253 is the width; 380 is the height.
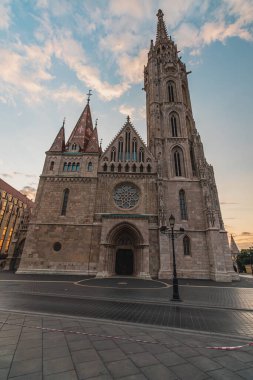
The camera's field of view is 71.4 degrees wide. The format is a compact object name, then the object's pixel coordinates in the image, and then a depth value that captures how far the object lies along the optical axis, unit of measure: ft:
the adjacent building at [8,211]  136.36
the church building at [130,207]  58.65
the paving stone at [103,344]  11.53
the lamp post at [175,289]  27.01
